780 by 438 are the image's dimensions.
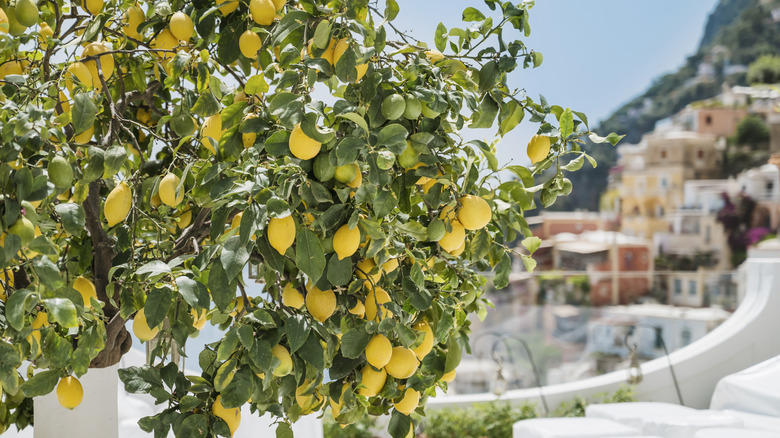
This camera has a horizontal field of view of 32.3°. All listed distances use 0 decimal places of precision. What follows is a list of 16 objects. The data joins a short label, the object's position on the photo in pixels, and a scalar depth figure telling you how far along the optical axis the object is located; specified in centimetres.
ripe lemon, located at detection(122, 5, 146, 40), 375
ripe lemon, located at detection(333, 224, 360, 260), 317
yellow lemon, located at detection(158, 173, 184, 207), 348
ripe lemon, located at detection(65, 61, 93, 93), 351
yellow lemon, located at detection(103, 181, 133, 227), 347
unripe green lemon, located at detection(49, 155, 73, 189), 315
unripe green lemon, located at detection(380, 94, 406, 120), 315
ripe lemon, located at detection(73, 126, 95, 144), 357
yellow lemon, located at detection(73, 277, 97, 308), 361
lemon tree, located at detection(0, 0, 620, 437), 308
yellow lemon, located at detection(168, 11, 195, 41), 354
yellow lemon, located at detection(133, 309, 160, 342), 333
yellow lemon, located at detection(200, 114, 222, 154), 353
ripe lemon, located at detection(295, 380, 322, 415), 335
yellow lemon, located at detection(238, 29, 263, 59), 347
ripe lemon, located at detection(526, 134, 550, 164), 347
